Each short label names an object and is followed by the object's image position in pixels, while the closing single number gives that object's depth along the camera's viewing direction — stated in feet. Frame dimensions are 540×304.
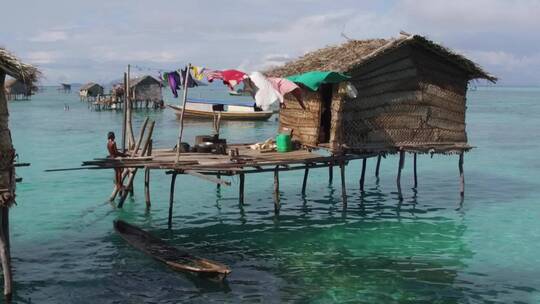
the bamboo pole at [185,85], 53.38
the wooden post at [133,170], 60.90
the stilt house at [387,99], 63.57
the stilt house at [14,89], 253.69
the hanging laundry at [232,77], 52.95
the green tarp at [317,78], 57.82
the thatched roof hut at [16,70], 36.94
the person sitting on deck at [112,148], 60.03
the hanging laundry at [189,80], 55.15
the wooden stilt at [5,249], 38.96
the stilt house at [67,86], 499.59
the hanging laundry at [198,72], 54.90
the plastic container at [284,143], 64.75
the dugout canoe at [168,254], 44.45
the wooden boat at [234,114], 189.26
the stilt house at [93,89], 300.20
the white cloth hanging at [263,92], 52.24
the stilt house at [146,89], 233.96
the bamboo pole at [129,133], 68.74
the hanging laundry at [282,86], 54.03
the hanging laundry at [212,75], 53.48
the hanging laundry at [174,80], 57.21
